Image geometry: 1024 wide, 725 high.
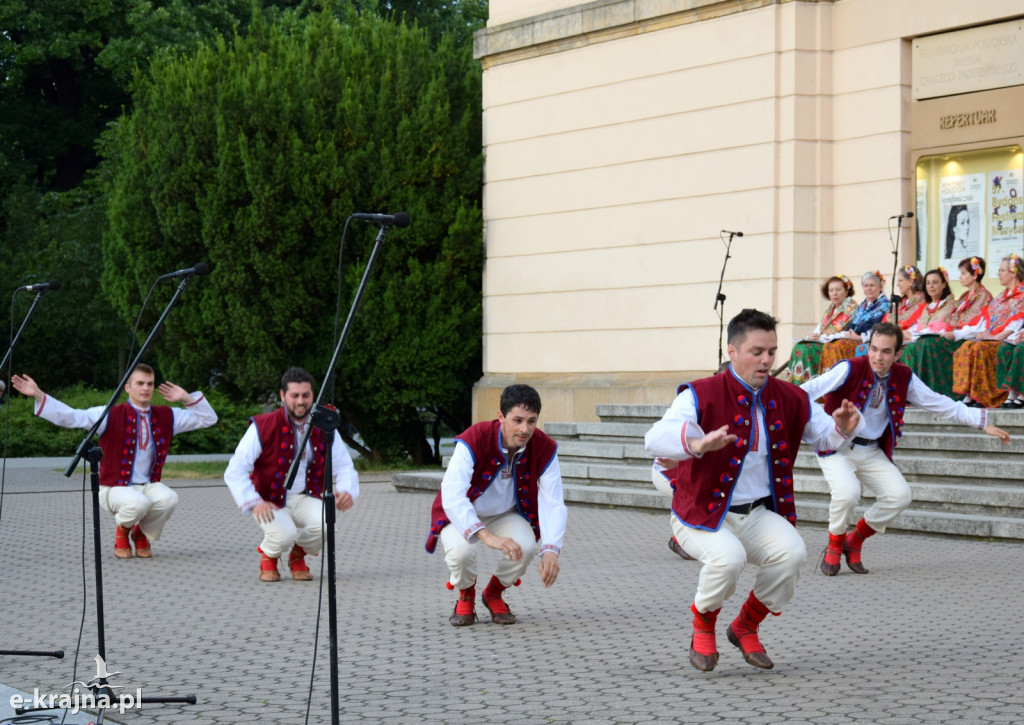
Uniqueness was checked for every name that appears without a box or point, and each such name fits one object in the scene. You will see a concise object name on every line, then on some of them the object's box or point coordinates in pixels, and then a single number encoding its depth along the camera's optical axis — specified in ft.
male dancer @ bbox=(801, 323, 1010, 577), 31.86
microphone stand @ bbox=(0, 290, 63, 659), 22.84
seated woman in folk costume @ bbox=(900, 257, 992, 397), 47.39
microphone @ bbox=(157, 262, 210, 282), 21.98
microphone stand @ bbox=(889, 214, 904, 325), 48.08
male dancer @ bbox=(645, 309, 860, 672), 21.12
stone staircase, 39.37
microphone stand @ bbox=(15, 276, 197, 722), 19.13
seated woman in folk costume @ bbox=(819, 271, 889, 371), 49.52
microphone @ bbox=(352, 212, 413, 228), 20.01
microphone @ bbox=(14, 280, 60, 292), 24.06
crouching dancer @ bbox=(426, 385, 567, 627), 25.20
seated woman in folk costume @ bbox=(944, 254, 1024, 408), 46.14
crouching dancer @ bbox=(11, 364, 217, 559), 37.60
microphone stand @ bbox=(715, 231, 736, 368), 54.79
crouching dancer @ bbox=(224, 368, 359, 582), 32.19
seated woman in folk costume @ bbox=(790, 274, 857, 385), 51.11
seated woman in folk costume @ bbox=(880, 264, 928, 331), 49.62
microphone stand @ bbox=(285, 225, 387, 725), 16.25
